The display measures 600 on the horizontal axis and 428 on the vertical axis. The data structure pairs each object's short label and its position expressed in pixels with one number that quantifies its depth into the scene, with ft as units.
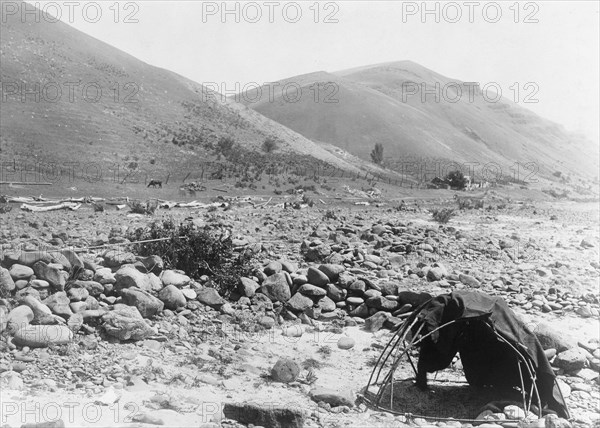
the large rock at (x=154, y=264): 26.00
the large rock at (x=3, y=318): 17.95
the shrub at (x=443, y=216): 59.74
